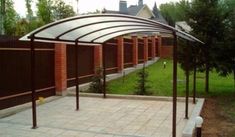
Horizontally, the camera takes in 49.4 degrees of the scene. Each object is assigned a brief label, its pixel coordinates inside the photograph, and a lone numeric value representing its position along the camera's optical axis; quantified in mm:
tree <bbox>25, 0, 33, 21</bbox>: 23356
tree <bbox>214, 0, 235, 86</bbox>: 8825
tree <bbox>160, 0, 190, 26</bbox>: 9414
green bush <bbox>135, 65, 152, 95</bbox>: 9108
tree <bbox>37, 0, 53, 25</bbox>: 23171
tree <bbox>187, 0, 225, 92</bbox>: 9004
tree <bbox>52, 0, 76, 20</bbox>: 24811
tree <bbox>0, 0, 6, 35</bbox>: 16264
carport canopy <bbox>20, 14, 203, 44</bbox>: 4908
